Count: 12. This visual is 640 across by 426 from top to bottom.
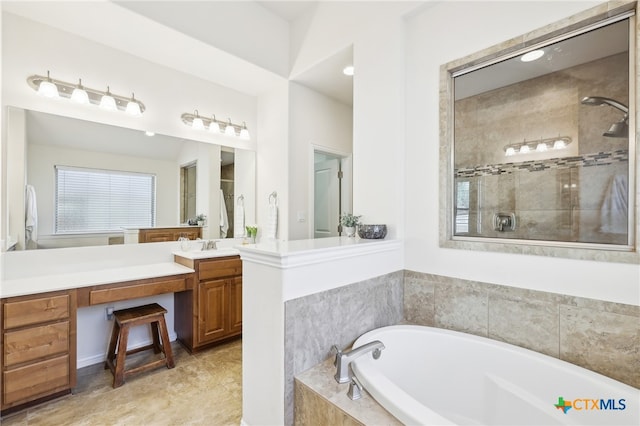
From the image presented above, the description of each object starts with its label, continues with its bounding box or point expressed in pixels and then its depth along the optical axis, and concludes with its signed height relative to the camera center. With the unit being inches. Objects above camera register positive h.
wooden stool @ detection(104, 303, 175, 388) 82.4 -39.1
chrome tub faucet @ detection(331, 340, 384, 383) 52.6 -27.9
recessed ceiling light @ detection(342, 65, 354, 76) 109.8 +57.0
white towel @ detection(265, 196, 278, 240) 128.1 -2.8
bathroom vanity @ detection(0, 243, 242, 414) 69.6 -25.7
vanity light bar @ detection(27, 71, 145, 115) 85.2 +38.9
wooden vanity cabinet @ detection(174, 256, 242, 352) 100.9 -34.5
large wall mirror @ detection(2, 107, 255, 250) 84.4 +13.6
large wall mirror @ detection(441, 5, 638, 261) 56.9 +18.0
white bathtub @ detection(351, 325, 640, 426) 46.0 -33.2
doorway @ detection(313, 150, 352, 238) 150.9 +11.3
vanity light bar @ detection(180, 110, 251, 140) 118.0 +39.0
